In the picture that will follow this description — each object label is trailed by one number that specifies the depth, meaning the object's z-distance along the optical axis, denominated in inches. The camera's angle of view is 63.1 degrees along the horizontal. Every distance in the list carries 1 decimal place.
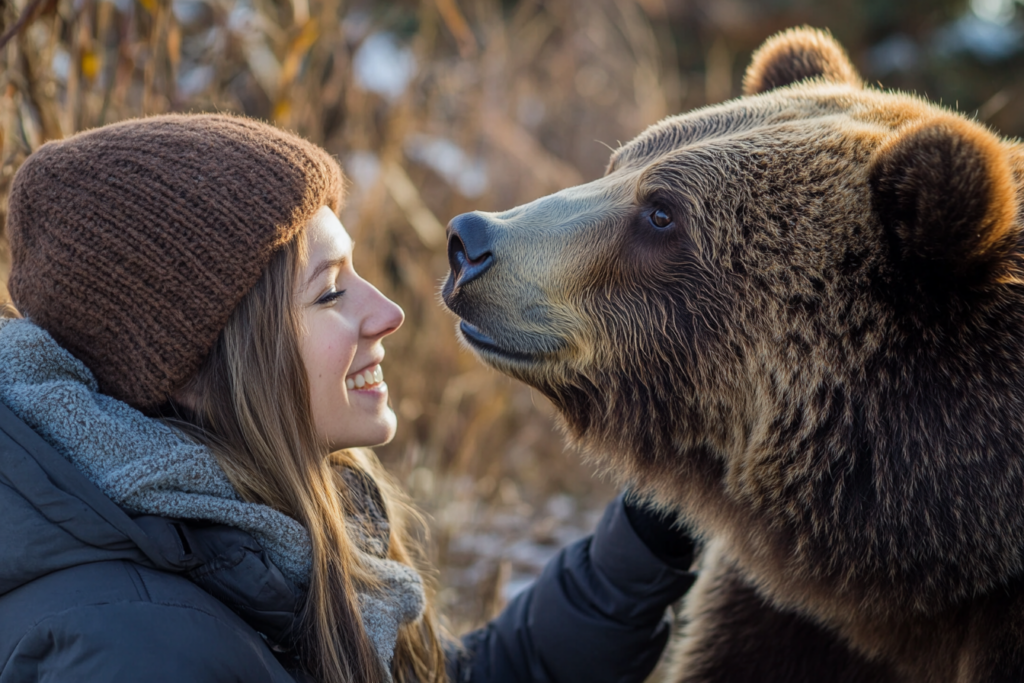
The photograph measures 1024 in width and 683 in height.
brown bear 65.8
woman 58.4
